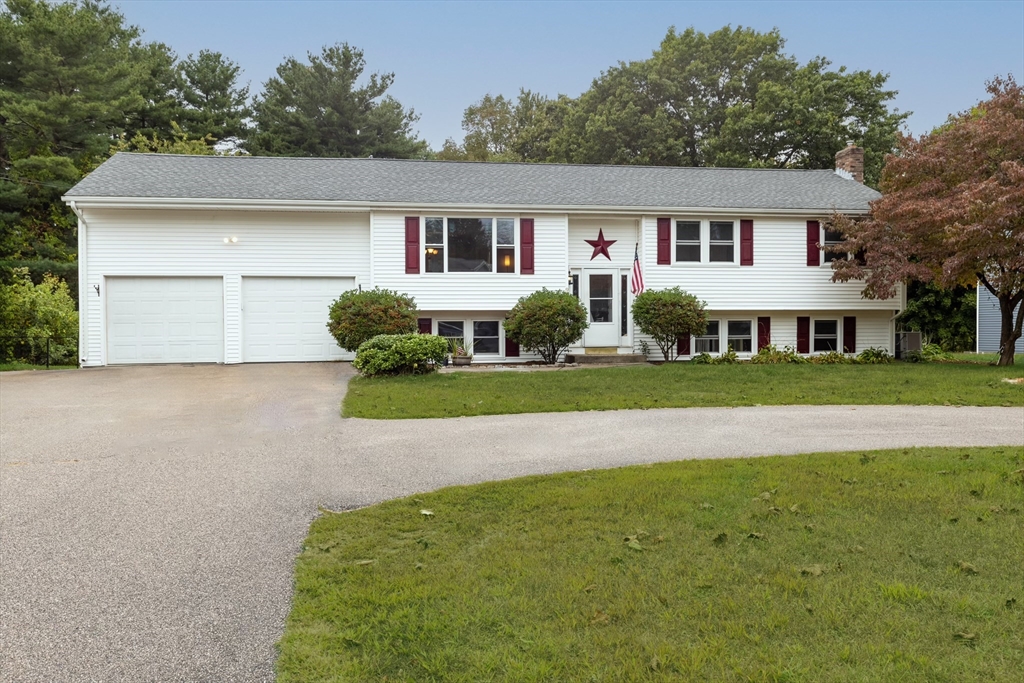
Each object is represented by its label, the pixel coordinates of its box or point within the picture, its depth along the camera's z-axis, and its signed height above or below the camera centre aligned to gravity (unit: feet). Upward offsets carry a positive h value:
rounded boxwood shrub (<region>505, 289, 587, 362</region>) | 54.03 +0.72
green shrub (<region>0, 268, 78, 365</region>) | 60.54 +1.12
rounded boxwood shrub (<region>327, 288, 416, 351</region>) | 50.21 +1.07
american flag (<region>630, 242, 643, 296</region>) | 56.80 +4.16
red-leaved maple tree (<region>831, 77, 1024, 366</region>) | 47.91 +8.48
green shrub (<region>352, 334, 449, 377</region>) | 43.96 -1.43
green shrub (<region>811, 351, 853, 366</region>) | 58.49 -2.72
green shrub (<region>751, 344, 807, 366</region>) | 58.80 -2.57
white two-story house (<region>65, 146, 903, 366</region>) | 55.42 +6.74
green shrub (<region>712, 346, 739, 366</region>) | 58.59 -2.62
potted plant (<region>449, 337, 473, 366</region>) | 55.62 -2.02
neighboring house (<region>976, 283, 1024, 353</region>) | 87.04 -0.06
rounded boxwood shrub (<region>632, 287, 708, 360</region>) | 56.59 +1.26
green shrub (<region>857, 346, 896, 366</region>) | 59.77 -2.64
